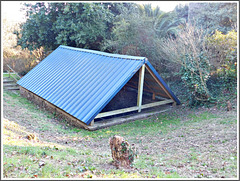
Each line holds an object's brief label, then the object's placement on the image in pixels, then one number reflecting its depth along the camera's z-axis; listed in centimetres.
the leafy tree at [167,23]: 1784
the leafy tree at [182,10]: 2684
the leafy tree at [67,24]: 1712
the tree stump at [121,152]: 462
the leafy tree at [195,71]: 1059
